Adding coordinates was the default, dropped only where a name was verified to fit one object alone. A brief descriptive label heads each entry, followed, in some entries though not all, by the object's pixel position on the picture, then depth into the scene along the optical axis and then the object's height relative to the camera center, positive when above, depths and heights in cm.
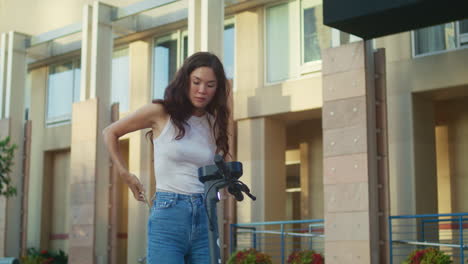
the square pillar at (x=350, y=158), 1377 +148
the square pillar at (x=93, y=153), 1961 +224
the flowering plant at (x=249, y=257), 1559 -40
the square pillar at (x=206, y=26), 1695 +478
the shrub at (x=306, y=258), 1511 -40
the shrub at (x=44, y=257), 2116 -57
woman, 370 +46
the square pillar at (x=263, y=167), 1767 +166
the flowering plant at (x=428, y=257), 1246 -31
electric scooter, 313 +21
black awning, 1175 +359
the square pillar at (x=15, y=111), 2236 +382
